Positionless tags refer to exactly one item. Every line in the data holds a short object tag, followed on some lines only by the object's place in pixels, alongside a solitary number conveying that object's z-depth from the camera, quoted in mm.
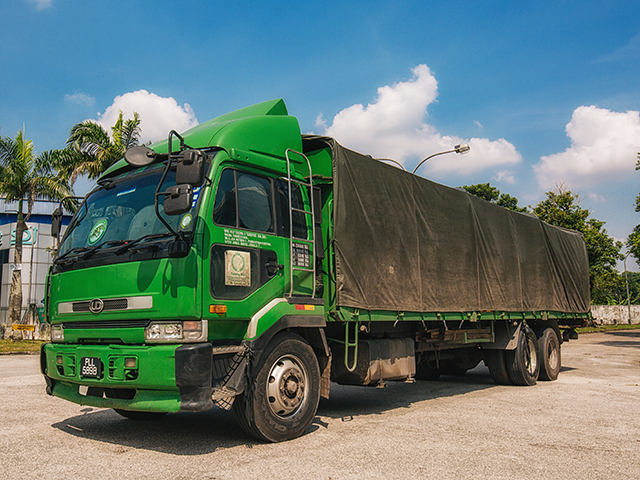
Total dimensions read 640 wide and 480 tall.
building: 37281
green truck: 4945
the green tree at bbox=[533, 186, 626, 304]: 35000
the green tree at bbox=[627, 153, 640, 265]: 30906
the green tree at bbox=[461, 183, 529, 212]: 50766
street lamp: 19234
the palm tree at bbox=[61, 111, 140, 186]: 21906
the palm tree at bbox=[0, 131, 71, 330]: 22531
